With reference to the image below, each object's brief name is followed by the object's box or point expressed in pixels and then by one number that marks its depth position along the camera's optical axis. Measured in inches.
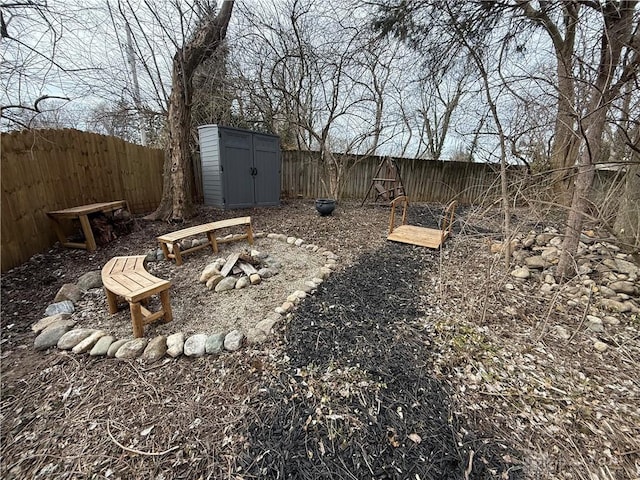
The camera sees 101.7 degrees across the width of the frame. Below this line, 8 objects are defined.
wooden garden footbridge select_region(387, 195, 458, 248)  150.5
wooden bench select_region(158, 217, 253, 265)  119.7
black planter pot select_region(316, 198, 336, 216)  207.2
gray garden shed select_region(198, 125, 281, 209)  209.5
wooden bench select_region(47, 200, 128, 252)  122.4
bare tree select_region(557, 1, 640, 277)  62.8
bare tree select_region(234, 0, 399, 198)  229.0
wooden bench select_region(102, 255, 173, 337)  71.8
